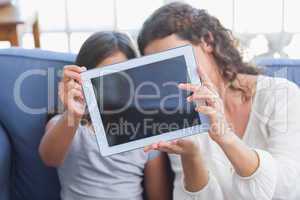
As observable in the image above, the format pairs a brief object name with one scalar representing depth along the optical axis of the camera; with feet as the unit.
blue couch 4.25
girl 3.82
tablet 3.21
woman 3.20
